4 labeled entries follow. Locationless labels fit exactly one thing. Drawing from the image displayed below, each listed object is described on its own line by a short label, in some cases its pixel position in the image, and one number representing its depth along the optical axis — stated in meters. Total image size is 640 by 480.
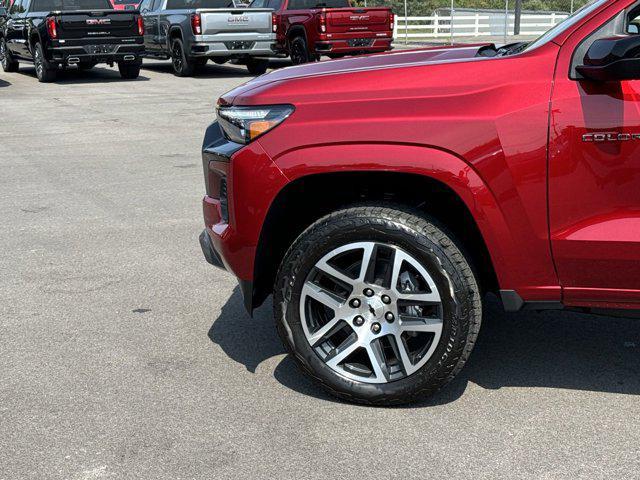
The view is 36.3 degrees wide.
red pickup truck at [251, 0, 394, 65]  20.89
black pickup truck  18.47
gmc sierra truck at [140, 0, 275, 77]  19.73
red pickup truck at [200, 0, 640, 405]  3.62
